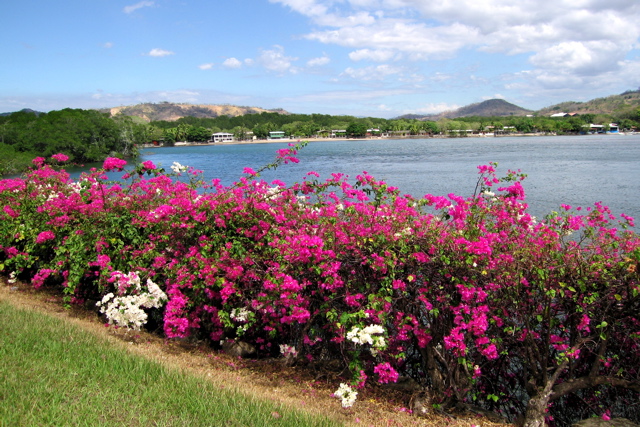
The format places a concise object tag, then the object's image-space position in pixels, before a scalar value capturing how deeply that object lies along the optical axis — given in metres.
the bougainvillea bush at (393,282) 5.22
